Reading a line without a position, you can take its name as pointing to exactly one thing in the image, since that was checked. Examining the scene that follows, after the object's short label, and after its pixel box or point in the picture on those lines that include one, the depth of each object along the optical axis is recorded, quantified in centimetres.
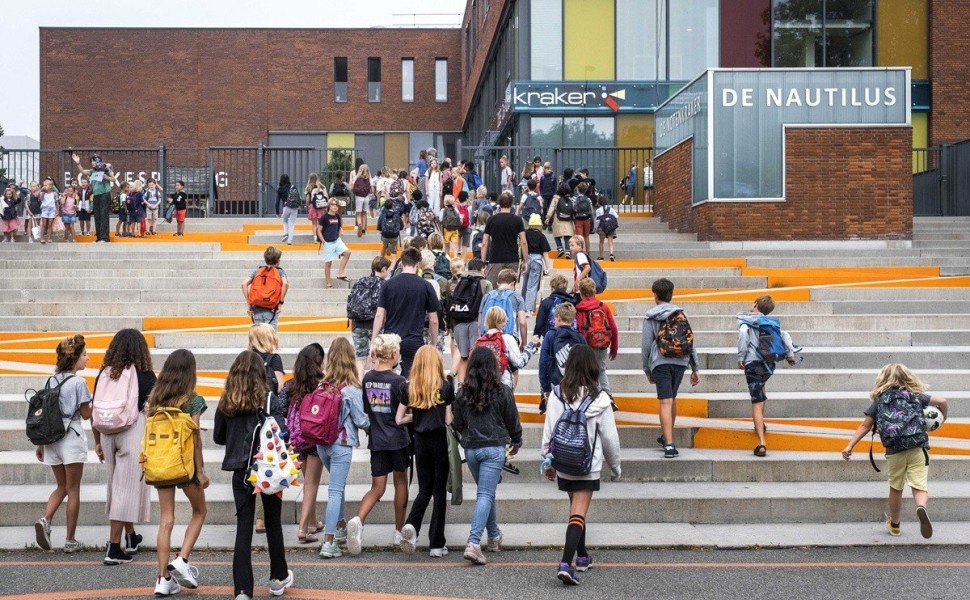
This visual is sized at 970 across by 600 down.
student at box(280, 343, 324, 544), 853
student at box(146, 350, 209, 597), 754
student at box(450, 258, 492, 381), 1167
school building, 3022
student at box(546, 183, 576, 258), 1870
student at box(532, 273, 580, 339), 1128
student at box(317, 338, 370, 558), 862
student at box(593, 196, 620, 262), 1914
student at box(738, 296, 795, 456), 1091
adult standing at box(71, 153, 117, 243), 2216
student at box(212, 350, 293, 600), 741
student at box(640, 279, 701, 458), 1082
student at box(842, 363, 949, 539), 896
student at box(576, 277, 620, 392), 1084
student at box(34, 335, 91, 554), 866
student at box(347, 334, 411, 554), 864
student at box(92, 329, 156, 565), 830
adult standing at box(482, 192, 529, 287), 1482
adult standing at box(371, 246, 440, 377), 1087
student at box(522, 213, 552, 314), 1519
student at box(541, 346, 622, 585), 790
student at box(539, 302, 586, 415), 1031
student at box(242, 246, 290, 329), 1295
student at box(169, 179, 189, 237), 2383
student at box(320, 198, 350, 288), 1755
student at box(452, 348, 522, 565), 826
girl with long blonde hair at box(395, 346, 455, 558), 850
